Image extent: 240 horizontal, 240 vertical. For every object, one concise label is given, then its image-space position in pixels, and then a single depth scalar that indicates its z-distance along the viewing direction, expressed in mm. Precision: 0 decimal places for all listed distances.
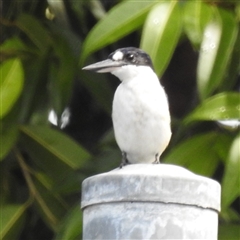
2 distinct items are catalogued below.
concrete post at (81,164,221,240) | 5576
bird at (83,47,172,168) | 5750
